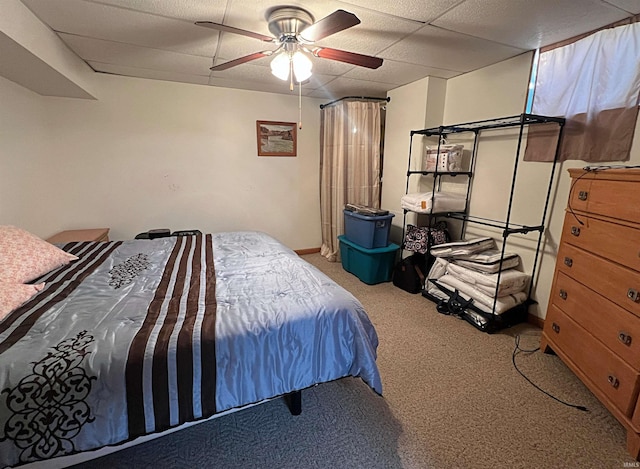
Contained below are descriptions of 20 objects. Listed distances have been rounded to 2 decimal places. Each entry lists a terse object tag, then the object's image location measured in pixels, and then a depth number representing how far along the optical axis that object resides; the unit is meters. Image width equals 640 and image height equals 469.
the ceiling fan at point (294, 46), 1.73
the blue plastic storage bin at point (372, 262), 3.27
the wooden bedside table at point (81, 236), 2.87
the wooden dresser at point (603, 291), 1.39
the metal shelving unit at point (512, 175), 2.23
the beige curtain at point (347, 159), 3.66
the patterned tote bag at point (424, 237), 3.04
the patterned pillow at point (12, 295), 1.27
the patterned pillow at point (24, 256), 1.50
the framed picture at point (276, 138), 3.79
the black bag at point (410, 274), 3.10
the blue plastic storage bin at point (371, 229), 3.24
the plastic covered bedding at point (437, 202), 2.88
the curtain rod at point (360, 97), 3.74
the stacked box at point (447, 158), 2.82
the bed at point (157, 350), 0.97
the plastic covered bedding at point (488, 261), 2.45
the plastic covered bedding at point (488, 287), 2.38
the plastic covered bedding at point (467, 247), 2.69
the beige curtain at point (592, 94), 1.84
